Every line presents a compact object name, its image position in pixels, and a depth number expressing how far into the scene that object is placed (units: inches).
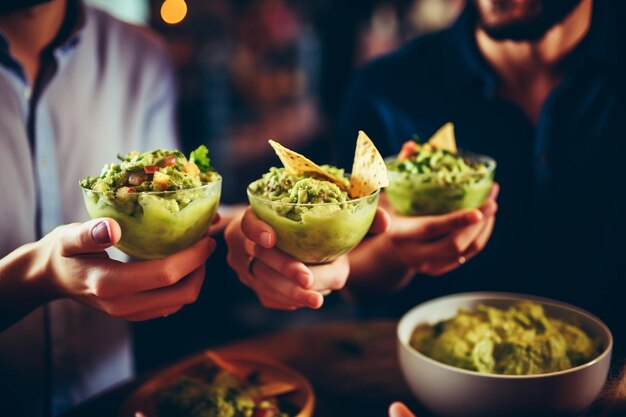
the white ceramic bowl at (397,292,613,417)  22.0
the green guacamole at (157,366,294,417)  23.4
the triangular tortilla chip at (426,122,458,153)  28.6
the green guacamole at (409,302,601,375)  23.3
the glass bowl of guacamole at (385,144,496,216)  26.2
